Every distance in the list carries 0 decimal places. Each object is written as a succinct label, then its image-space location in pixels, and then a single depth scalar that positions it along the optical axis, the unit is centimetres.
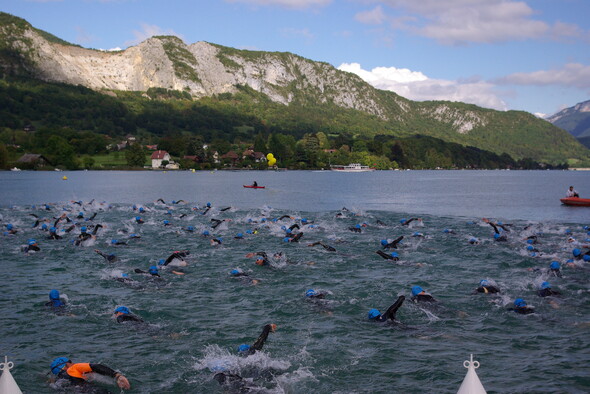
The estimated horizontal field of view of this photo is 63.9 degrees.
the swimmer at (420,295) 1737
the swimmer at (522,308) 1627
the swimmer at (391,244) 2775
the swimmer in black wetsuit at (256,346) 1255
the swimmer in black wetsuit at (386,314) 1534
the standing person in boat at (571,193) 5780
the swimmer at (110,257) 2470
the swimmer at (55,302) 1712
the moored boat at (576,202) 5434
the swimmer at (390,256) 2448
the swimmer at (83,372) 1080
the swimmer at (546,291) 1802
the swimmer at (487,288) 1858
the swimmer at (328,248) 2683
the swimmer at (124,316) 1546
